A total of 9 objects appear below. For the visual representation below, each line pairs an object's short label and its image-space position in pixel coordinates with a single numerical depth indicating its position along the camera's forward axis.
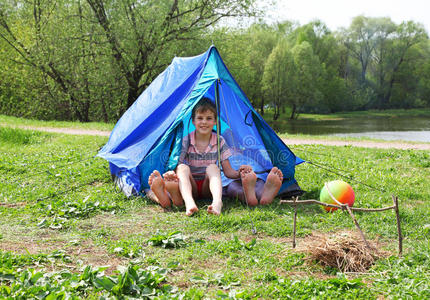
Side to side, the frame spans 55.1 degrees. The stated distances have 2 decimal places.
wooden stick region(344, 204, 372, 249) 2.75
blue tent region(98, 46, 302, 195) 4.75
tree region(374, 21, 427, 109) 37.28
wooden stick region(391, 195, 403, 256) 2.70
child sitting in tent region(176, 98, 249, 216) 4.50
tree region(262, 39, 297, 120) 29.86
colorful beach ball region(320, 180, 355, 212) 4.08
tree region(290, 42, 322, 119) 31.62
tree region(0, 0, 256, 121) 14.87
